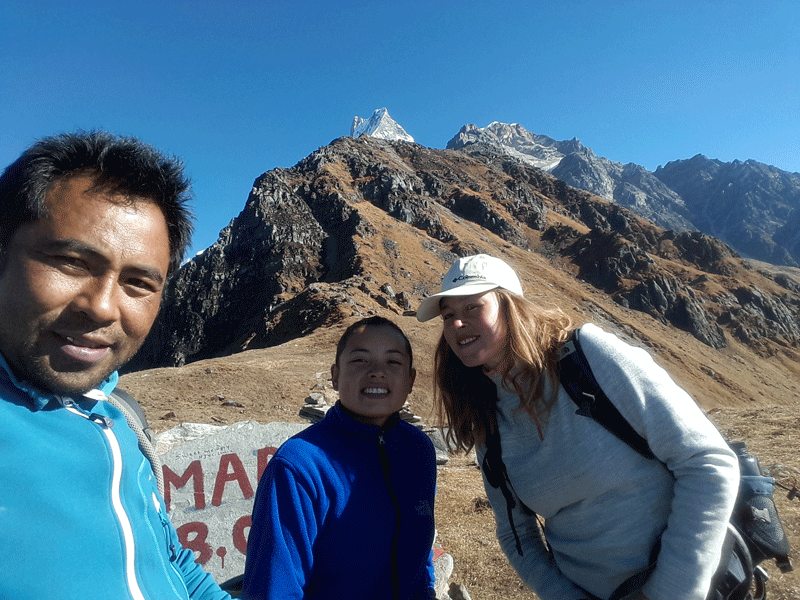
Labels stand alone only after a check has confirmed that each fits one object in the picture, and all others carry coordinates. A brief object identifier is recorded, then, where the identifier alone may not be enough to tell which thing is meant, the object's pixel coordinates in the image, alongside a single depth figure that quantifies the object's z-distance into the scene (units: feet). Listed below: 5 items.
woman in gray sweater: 2.28
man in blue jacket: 1.62
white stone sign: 4.49
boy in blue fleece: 2.28
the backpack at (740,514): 2.39
